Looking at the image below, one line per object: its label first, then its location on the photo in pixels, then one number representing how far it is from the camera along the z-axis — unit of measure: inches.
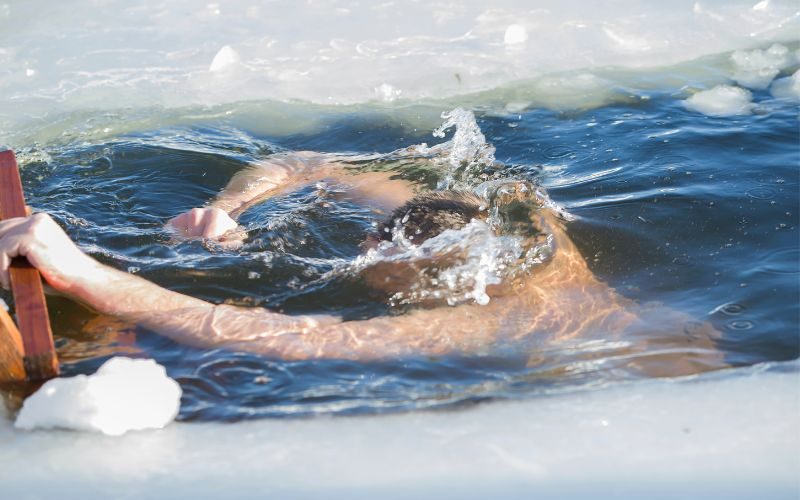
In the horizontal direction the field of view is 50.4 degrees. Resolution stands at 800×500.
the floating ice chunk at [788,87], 182.7
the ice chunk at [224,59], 207.3
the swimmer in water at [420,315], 98.3
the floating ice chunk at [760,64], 190.4
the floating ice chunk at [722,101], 177.3
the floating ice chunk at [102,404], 83.6
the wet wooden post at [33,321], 89.6
